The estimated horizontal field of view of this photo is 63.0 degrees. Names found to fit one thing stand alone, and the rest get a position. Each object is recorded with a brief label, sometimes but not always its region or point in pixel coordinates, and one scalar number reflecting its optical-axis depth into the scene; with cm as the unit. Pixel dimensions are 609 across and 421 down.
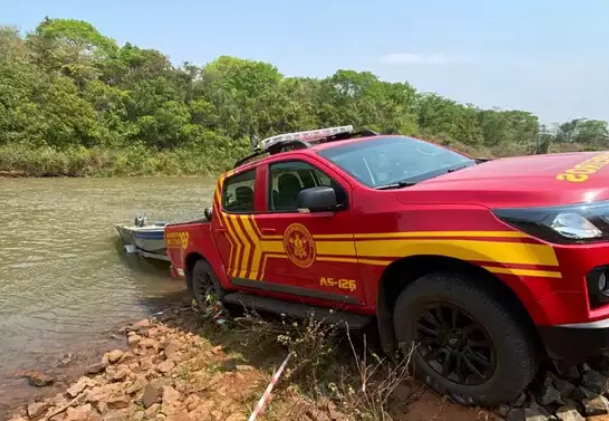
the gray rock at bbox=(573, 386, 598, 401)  298
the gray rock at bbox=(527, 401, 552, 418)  287
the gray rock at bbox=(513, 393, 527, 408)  295
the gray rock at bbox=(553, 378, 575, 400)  301
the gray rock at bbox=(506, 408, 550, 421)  281
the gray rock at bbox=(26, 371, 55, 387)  475
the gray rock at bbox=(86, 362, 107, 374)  484
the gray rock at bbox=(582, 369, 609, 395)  306
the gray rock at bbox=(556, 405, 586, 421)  282
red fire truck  253
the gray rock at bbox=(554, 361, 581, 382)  314
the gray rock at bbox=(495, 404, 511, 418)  294
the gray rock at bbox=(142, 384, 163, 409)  379
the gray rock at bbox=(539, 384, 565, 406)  294
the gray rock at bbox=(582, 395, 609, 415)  287
